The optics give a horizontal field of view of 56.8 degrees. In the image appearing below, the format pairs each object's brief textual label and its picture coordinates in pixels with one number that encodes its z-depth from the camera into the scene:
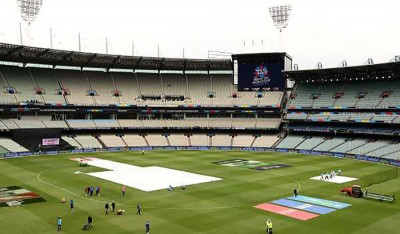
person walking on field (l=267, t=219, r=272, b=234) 26.80
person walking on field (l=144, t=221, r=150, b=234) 26.92
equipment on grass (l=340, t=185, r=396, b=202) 37.06
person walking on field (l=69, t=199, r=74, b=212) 32.83
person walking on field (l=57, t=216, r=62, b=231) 27.90
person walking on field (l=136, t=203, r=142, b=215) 32.38
